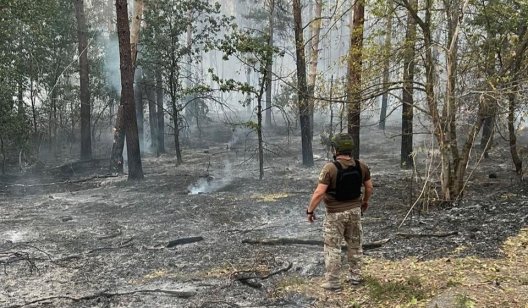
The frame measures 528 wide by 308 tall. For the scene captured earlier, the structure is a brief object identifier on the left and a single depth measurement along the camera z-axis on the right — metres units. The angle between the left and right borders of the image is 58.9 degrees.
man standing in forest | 5.43
